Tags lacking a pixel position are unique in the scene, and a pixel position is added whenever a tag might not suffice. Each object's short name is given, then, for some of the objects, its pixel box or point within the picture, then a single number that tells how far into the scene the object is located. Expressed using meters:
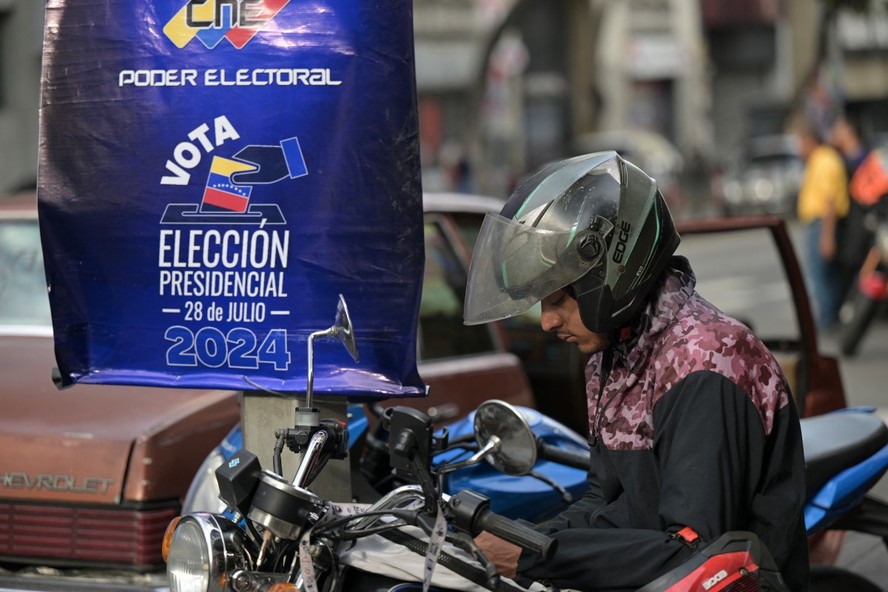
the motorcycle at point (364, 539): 2.57
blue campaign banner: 3.32
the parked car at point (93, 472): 4.48
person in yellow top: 13.34
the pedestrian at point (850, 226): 13.45
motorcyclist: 2.68
